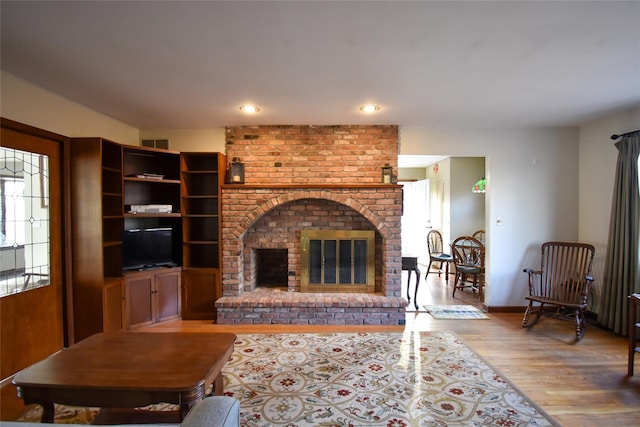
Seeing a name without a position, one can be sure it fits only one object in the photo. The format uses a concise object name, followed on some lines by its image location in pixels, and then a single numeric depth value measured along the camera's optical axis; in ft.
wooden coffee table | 4.82
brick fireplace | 11.19
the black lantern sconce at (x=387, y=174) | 11.88
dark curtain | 9.62
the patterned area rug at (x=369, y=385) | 6.04
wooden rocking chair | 10.18
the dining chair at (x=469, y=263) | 14.26
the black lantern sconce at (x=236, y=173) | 11.72
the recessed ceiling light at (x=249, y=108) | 9.71
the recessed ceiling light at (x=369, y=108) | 9.65
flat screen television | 10.68
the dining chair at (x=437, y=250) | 16.63
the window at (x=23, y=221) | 7.32
